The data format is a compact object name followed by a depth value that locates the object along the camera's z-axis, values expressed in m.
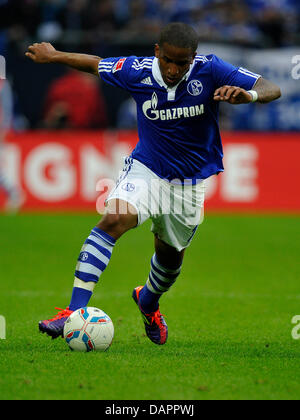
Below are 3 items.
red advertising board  31.03
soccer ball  10.59
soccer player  10.86
